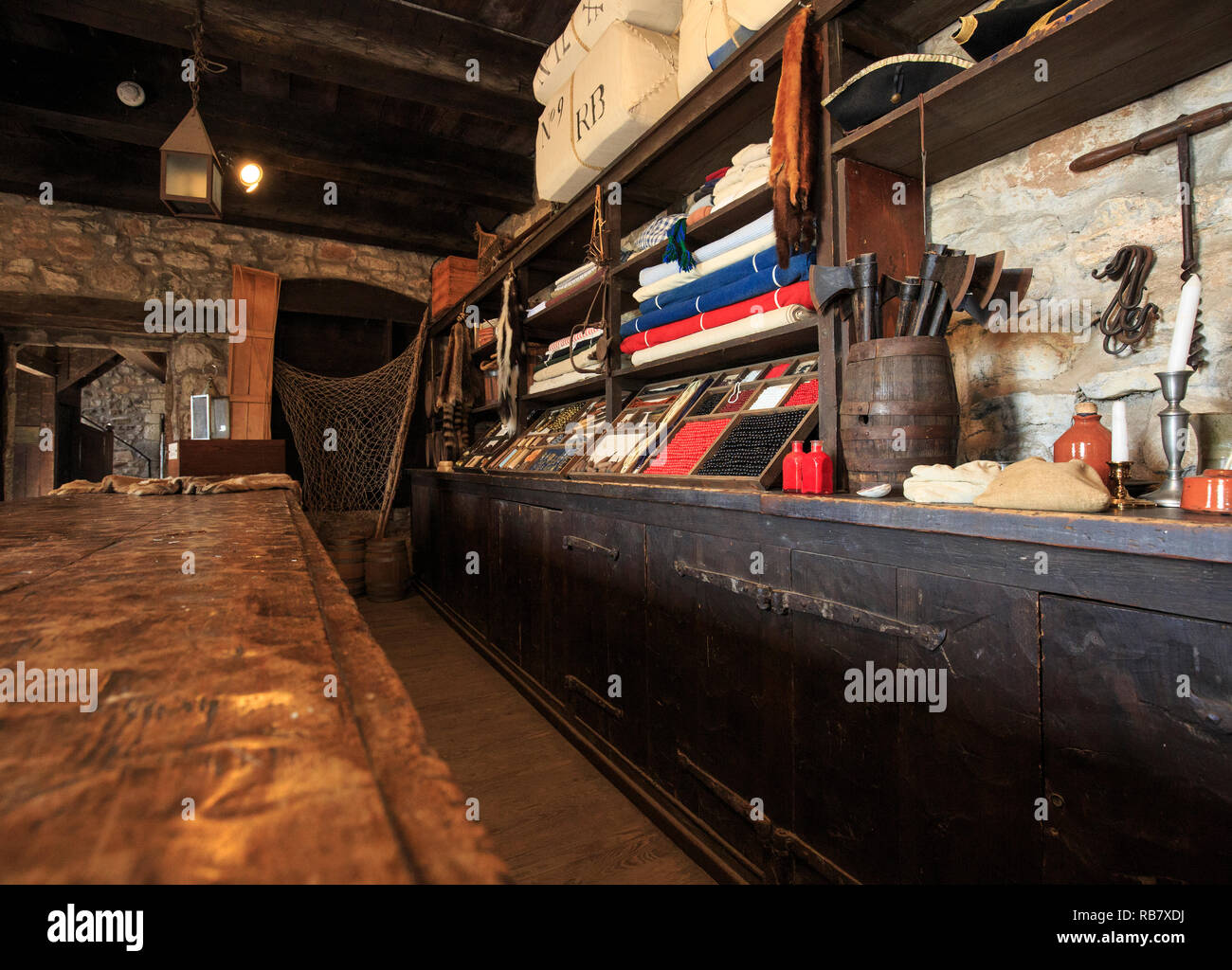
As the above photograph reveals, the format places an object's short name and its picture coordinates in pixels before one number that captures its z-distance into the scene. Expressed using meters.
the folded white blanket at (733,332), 1.93
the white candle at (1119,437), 1.15
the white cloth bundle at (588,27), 2.52
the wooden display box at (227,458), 4.23
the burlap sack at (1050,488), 1.04
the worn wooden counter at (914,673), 0.92
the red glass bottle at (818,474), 1.59
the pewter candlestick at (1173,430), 1.12
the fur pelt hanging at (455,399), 4.96
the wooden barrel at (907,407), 1.47
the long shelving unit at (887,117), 1.28
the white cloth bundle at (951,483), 1.25
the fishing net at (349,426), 5.71
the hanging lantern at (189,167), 3.04
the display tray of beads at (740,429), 1.88
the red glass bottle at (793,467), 1.66
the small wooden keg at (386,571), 5.38
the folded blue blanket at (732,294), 1.97
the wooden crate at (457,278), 5.41
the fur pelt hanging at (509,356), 4.06
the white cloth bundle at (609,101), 2.51
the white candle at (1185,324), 1.11
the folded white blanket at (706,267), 2.18
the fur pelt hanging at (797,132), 1.72
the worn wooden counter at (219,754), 0.28
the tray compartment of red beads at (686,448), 2.21
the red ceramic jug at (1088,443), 1.25
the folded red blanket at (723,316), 1.94
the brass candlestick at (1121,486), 1.13
